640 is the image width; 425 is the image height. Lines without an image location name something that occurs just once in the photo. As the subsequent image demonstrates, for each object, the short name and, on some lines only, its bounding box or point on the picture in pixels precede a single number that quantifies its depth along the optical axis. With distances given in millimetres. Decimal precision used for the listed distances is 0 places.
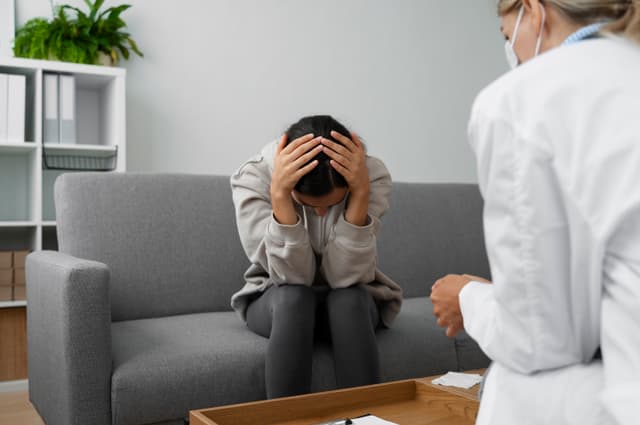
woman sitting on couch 1754
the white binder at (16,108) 2838
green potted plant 3010
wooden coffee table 1291
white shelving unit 2885
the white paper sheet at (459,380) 1533
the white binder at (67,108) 2959
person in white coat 669
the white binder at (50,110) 2926
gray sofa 1680
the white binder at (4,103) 2822
